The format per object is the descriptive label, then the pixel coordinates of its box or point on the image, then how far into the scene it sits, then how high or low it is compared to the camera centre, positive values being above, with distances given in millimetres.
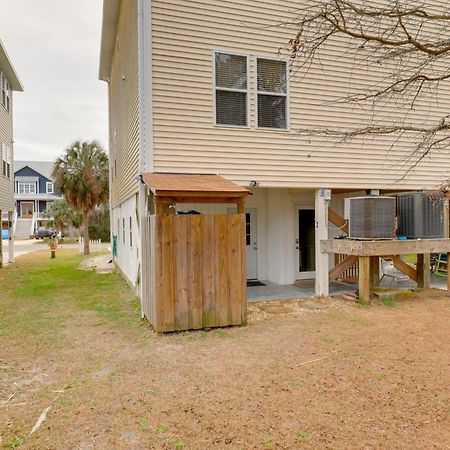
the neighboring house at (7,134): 15469 +3775
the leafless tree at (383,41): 3078 +1513
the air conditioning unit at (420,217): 8672 -35
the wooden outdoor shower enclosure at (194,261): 5855 -668
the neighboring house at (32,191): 46781 +3757
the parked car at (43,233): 38375 -1211
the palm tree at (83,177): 20391 +2315
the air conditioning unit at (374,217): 7938 -16
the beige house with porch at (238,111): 7223 +2247
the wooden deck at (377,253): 7832 -773
